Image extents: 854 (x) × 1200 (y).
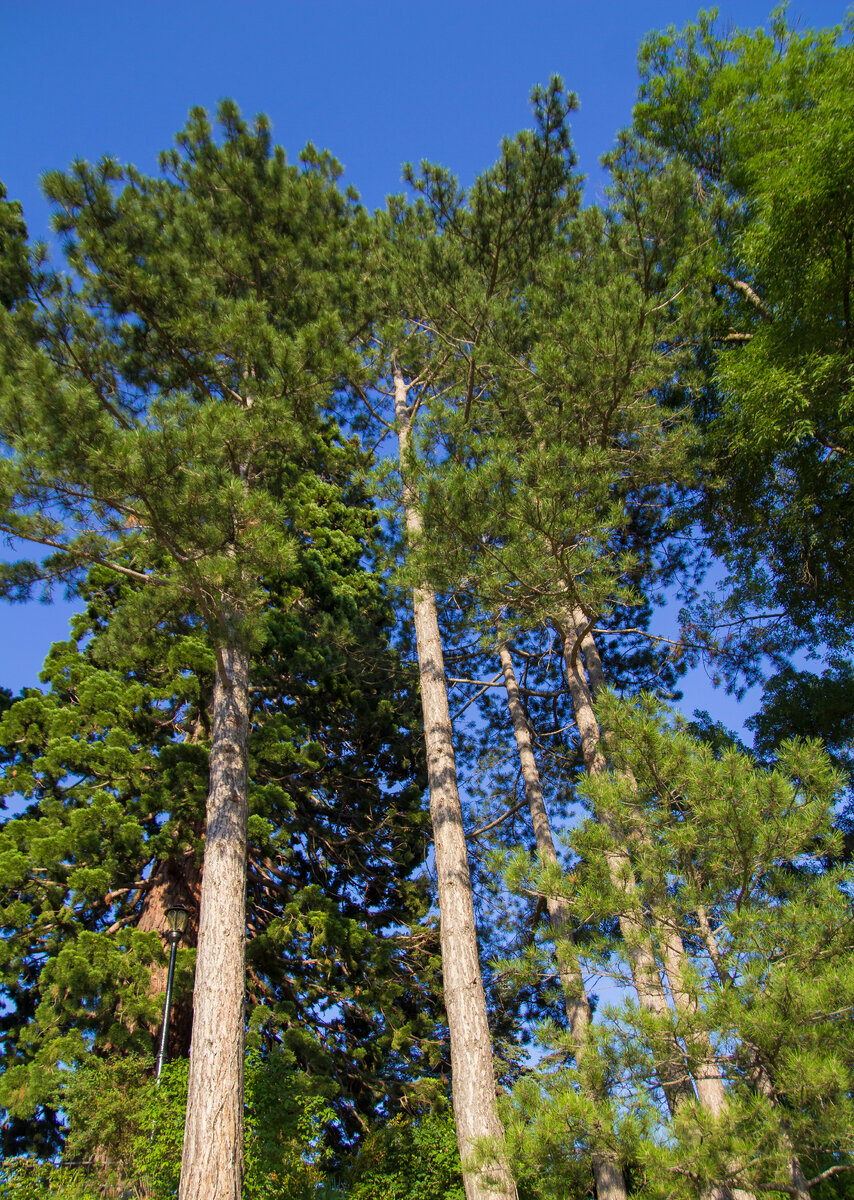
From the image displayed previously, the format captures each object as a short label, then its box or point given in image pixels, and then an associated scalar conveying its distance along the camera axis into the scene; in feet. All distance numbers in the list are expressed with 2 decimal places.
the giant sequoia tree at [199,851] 19.58
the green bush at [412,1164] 20.51
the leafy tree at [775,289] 19.72
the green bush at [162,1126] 16.93
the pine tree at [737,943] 10.03
